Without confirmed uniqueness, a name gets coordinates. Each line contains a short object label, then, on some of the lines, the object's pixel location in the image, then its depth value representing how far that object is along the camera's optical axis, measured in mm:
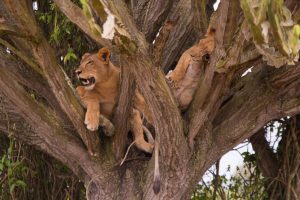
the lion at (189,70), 8594
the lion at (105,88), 9086
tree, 6914
